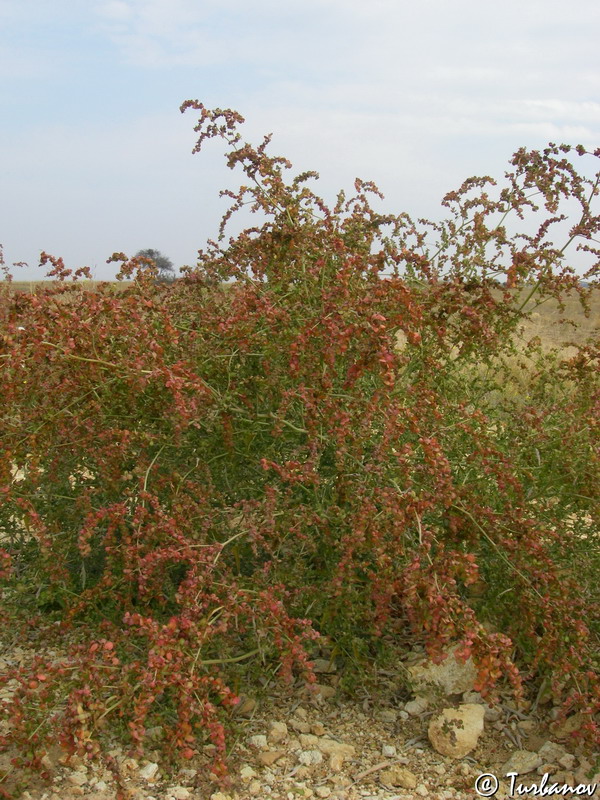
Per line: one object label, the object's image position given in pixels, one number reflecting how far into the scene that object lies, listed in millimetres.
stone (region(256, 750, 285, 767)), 2725
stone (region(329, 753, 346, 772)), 2717
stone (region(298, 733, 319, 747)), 2838
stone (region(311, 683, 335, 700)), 3119
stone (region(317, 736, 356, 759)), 2789
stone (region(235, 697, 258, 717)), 2996
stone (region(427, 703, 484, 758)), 2776
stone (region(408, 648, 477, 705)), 3070
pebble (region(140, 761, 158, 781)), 2604
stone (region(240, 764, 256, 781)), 2646
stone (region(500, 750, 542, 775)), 2744
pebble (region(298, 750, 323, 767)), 2745
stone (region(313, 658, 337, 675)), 3243
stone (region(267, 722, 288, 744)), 2846
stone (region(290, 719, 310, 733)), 2930
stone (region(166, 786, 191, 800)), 2541
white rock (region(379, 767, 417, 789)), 2652
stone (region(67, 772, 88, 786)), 2574
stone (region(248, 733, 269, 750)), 2807
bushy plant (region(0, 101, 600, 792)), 2574
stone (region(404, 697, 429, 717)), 3008
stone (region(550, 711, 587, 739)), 2828
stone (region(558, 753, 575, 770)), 2747
